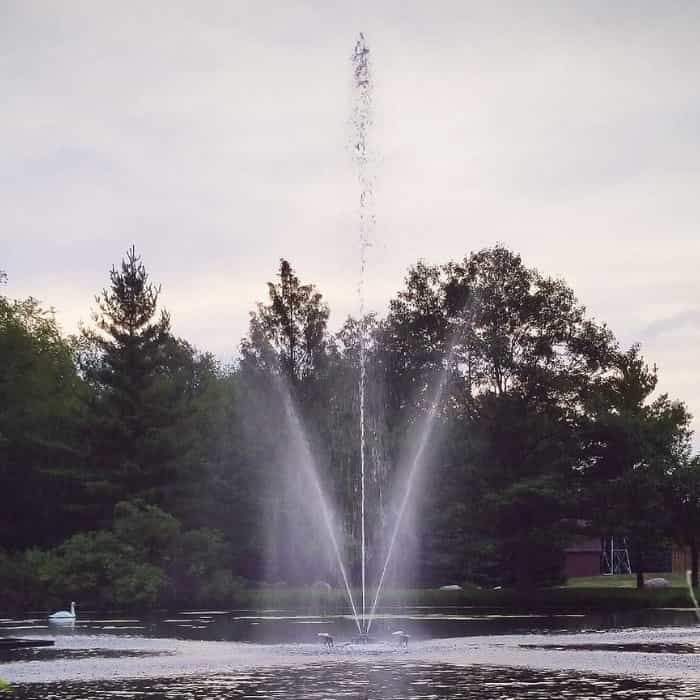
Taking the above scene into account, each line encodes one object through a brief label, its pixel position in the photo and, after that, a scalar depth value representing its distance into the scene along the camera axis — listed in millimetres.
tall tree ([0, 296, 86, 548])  79250
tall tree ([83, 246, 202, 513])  75875
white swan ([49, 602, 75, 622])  53406
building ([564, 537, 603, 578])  107438
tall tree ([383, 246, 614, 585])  75562
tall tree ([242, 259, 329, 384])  87625
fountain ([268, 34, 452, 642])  76312
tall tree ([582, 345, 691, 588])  70875
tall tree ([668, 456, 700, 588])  71062
